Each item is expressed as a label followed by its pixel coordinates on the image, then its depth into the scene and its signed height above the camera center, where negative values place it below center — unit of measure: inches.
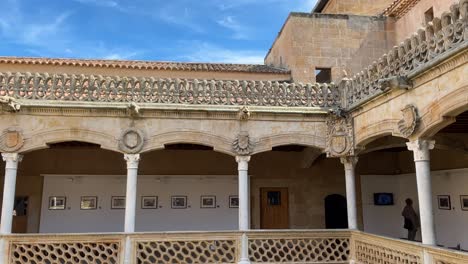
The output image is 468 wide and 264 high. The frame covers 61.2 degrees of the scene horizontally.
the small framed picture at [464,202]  374.0 -0.6
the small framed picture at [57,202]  413.4 -0.4
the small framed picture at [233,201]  438.3 +0.5
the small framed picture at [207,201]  434.6 +0.5
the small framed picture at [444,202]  396.8 -0.7
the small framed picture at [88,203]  417.7 -1.5
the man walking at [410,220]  428.5 -20.1
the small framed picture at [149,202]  426.0 -0.5
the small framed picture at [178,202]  430.6 -0.5
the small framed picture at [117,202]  422.6 -0.5
